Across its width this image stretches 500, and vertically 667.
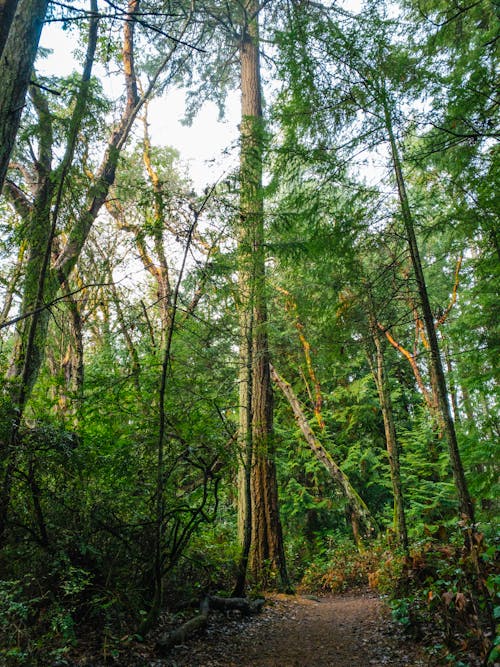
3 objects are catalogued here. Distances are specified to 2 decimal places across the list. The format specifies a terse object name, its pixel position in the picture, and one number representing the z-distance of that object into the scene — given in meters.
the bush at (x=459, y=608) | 3.12
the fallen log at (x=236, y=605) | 5.16
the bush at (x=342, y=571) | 9.47
